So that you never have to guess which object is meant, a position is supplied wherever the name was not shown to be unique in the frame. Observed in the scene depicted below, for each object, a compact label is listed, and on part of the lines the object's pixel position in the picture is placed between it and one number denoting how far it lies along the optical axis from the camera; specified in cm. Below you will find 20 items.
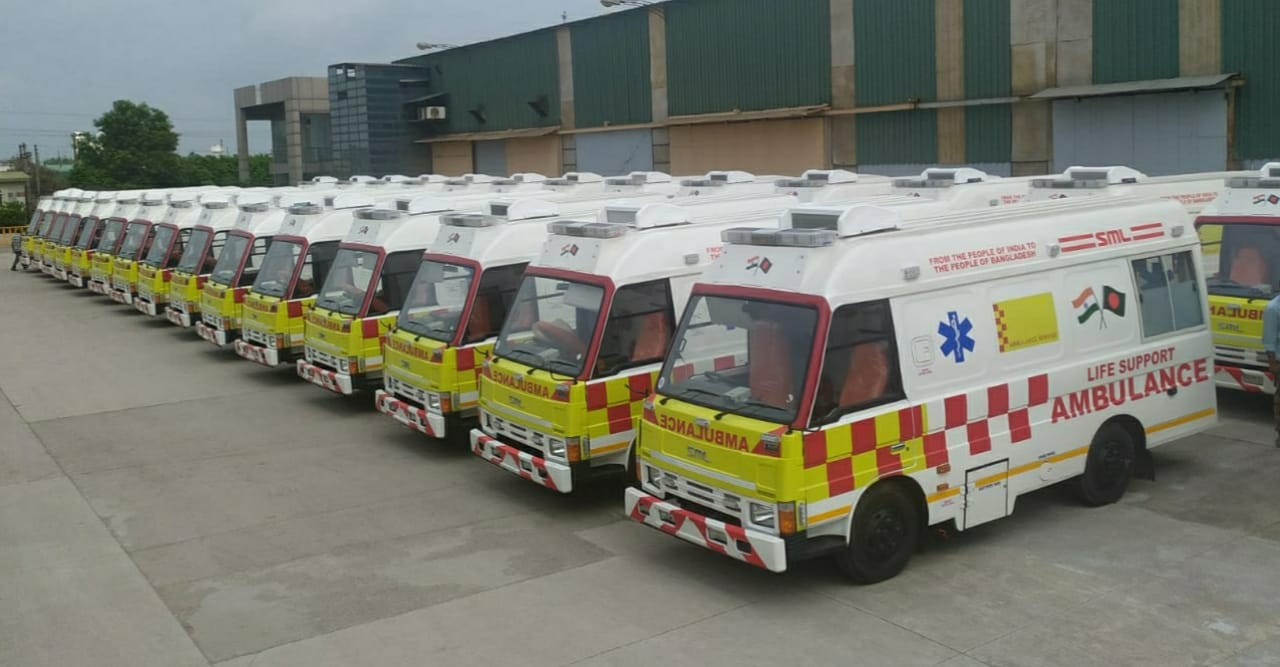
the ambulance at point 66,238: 2997
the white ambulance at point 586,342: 972
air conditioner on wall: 4250
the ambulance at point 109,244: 2543
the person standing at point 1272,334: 1047
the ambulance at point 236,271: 1752
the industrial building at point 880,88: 1969
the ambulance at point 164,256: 2167
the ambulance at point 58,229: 3098
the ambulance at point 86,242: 2808
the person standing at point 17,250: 3688
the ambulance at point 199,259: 1973
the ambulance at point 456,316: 1158
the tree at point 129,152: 6625
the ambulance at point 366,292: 1363
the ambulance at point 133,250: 2359
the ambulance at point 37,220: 3438
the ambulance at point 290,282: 1561
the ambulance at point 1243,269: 1177
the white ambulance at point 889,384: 769
